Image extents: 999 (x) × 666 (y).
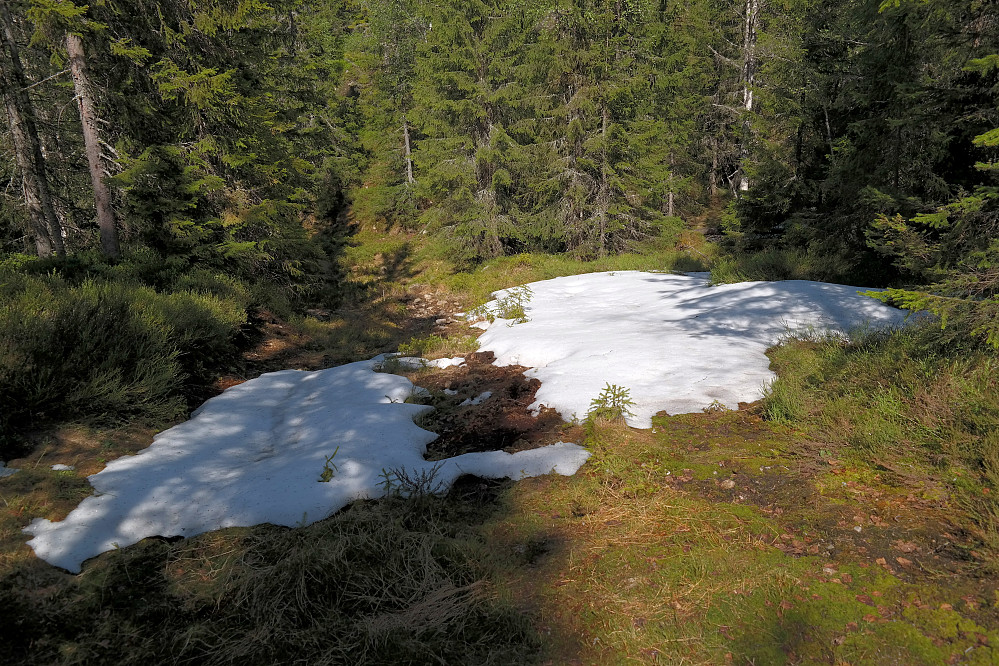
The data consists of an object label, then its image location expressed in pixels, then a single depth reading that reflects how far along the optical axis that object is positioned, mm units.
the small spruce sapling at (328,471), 3597
